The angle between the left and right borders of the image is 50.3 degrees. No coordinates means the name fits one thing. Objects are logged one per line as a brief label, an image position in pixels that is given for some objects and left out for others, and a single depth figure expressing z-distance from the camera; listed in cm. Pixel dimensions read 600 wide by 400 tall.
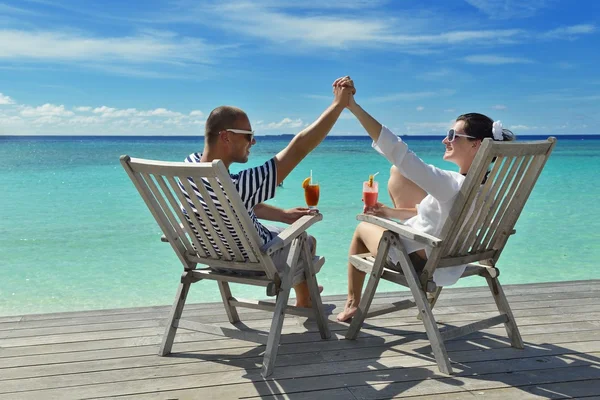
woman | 290
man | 291
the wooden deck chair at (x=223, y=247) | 272
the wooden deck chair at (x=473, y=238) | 283
